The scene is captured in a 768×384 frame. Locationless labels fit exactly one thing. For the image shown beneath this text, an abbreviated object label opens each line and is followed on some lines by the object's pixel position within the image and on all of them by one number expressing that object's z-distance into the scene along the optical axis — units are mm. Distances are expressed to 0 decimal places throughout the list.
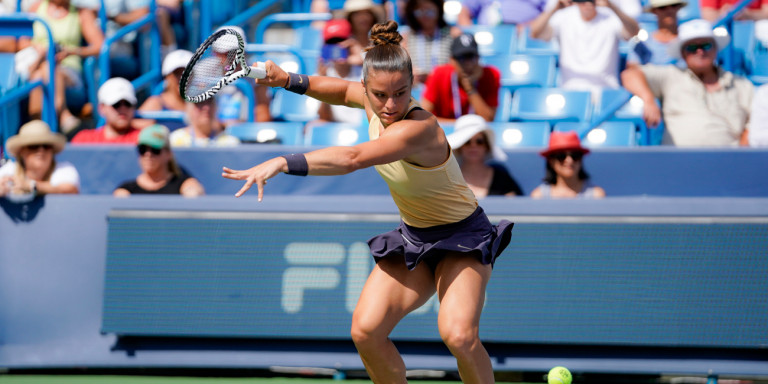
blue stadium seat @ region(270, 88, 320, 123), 16344
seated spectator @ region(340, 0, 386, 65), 15562
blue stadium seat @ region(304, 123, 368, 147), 14312
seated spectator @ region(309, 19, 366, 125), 15227
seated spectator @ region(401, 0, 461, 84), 15422
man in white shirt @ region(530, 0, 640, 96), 15555
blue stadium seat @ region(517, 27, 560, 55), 17484
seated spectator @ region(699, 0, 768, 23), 16922
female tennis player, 7555
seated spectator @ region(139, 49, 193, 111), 15711
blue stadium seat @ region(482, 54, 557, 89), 16375
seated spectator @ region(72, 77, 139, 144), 14820
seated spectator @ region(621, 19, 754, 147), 13805
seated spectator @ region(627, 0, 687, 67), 15453
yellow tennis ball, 10273
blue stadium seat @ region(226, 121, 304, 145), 14961
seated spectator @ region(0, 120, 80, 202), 12937
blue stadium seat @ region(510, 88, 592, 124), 15016
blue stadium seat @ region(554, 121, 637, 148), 14633
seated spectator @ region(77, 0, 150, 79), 18453
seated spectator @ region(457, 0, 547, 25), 17937
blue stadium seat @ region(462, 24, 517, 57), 17422
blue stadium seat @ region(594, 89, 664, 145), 14805
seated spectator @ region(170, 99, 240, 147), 14430
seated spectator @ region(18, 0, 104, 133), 16828
